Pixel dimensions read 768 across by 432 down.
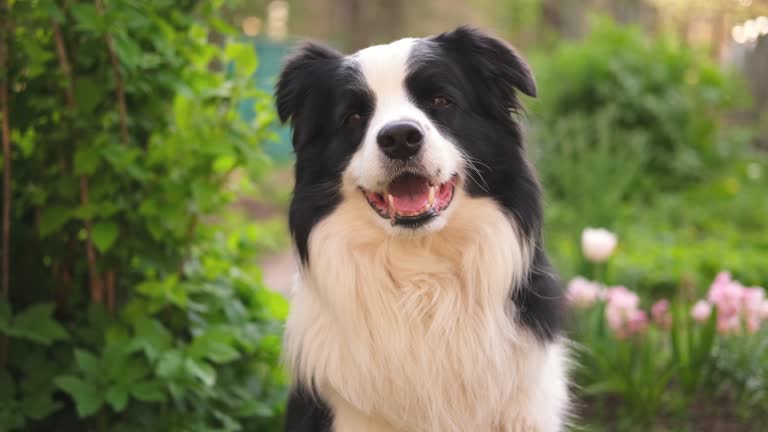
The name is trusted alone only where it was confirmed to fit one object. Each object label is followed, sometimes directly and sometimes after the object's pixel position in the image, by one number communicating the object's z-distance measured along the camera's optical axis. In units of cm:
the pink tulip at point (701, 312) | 360
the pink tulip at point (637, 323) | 363
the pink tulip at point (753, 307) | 355
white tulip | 386
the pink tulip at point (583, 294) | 379
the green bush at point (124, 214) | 270
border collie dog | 234
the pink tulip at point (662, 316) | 383
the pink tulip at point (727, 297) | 356
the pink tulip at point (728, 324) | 355
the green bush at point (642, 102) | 760
